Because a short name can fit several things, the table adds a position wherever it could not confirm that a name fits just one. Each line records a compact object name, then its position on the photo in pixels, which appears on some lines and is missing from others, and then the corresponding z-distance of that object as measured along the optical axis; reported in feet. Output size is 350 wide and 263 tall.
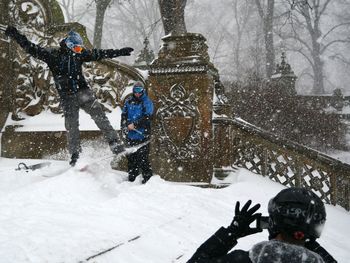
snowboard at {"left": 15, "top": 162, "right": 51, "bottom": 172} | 18.53
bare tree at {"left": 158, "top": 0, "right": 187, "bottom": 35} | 30.83
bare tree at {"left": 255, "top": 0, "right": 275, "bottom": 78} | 82.75
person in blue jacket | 20.26
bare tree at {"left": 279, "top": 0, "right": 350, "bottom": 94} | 106.63
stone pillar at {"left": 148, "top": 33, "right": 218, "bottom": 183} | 21.34
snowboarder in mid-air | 18.74
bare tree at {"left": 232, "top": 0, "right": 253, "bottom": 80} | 116.80
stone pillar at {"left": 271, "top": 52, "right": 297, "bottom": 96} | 65.26
